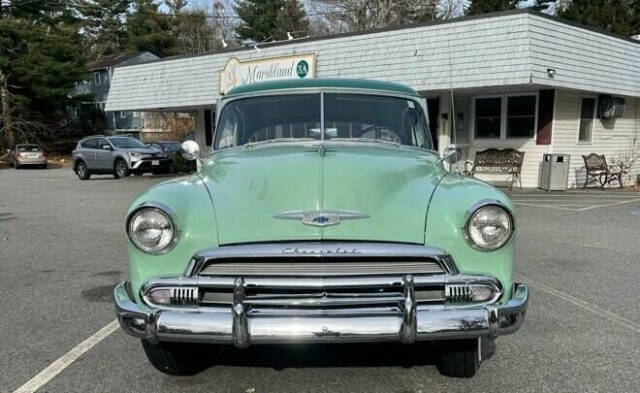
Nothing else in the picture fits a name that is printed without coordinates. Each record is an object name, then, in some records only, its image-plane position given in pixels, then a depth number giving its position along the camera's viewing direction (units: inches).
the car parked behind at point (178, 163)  791.7
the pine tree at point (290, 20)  1871.3
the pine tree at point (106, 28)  2213.3
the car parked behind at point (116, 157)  746.2
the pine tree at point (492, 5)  992.2
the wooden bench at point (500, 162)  532.7
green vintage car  98.2
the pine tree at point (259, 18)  1918.1
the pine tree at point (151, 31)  2048.5
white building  468.4
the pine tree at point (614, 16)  1037.8
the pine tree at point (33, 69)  1339.8
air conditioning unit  559.8
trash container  511.8
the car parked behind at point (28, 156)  1165.1
